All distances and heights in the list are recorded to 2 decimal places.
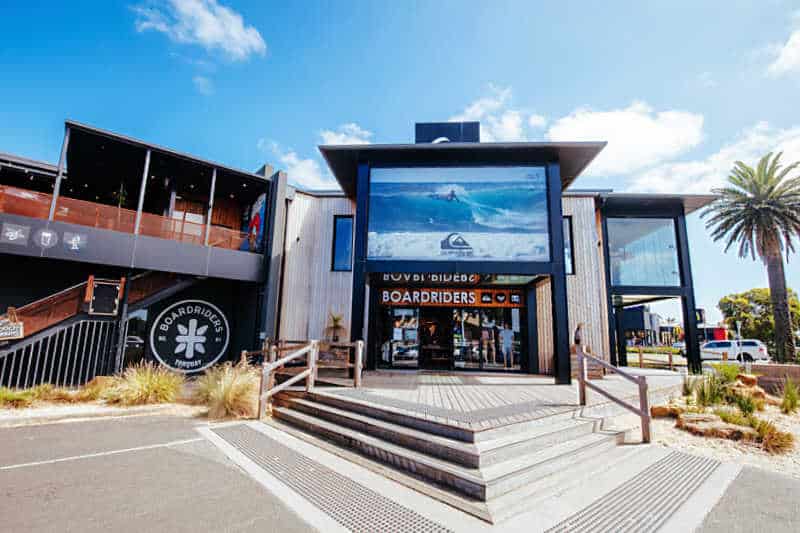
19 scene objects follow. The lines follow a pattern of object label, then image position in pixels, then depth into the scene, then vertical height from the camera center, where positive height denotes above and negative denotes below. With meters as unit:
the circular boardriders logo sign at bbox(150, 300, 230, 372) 12.51 -0.62
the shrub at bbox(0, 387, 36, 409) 7.38 -1.75
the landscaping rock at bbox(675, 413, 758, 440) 5.86 -1.64
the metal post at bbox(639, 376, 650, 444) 5.70 -1.24
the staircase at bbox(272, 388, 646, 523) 3.70 -1.58
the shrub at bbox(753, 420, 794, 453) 5.40 -1.61
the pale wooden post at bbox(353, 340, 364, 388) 7.88 -0.92
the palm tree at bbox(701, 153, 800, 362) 17.56 +5.79
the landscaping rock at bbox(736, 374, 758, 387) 9.48 -1.26
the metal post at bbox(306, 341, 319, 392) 7.56 -0.93
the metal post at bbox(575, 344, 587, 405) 6.25 -0.94
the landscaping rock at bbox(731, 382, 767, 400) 8.22 -1.37
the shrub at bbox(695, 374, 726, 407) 8.08 -1.37
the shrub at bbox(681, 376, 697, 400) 8.74 -1.38
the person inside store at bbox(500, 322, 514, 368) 12.68 -0.61
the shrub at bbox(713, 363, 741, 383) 8.72 -0.99
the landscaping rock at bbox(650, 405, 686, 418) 7.10 -1.61
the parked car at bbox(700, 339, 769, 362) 20.77 -1.08
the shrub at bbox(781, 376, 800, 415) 8.02 -1.51
